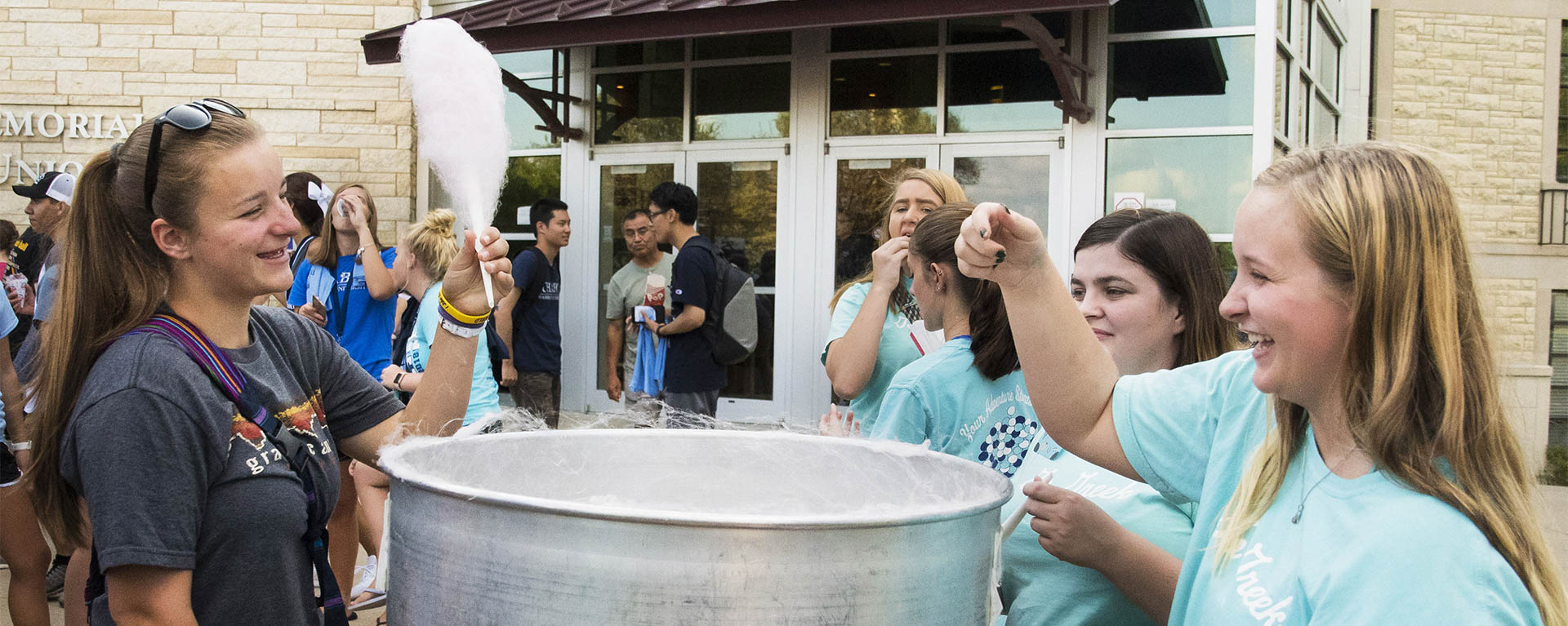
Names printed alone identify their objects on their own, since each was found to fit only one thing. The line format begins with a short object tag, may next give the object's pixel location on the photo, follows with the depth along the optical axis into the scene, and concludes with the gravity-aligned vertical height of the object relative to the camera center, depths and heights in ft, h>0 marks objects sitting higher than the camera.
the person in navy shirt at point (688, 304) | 19.45 -0.49
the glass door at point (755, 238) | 26.43 +0.99
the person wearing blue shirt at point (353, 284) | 15.40 -0.21
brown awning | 20.84 +5.42
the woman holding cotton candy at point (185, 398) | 4.81 -0.62
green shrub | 33.22 -5.73
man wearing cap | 16.48 +0.64
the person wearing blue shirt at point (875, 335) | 10.15 -0.54
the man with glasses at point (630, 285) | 22.33 -0.20
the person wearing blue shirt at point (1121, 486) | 4.90 -1.02
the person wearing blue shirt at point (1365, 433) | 3.22 -0.49
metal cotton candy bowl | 3.19 -0.88
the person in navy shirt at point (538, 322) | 19.69 -0.89
